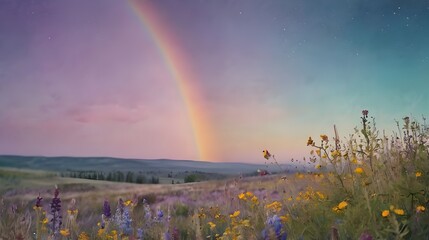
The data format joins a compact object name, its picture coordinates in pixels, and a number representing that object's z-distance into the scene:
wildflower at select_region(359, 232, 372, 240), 2.48
